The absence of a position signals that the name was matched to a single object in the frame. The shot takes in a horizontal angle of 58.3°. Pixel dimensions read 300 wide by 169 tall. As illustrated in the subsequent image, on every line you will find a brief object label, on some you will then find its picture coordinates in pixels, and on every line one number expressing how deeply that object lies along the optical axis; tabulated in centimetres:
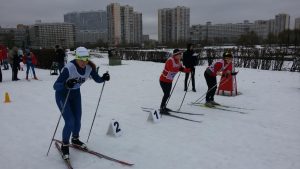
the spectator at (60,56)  1452
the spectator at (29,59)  1317
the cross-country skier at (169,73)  673
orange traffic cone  857
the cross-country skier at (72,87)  407
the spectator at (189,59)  993
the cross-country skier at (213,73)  767
